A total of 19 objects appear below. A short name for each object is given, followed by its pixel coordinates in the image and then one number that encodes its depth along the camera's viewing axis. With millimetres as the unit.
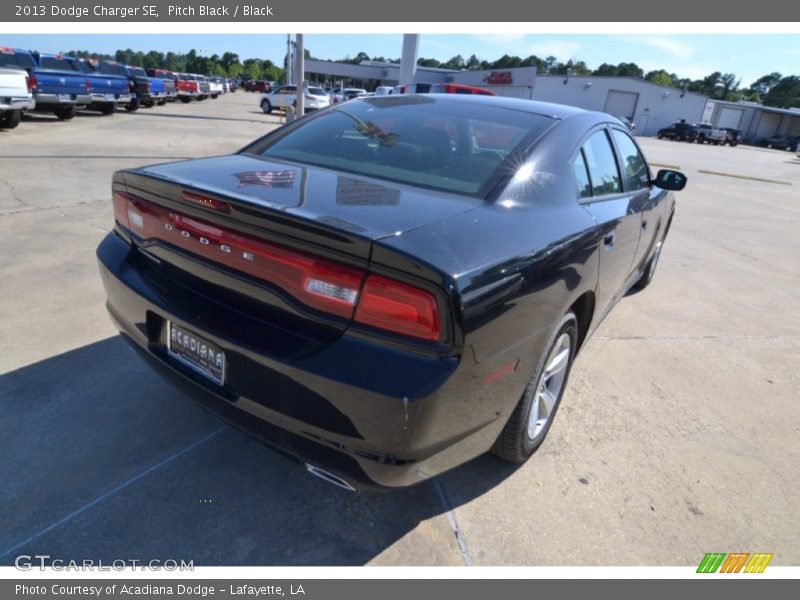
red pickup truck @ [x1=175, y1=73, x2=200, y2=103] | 32375
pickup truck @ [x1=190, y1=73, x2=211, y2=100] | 35938
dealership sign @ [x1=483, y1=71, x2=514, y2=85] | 55250
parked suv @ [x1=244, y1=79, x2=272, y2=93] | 71062
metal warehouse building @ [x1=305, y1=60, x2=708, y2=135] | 52656
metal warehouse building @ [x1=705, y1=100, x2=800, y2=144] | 63938
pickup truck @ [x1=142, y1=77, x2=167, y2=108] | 25230
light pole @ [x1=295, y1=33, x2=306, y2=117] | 13548
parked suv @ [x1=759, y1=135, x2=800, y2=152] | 57031
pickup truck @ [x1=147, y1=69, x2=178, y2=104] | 28453
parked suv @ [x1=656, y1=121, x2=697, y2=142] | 47500
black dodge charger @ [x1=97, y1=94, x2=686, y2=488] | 1644
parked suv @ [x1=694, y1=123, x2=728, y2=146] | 47750
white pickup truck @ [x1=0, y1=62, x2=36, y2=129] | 11828
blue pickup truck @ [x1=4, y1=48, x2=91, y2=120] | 14445
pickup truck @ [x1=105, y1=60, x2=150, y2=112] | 21834
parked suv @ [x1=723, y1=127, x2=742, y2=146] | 50094
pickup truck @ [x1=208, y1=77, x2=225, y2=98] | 42369
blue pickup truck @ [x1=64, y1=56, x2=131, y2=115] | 17562
